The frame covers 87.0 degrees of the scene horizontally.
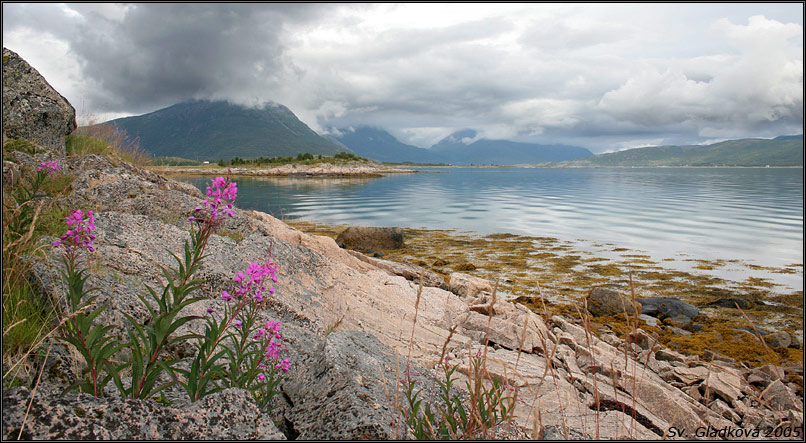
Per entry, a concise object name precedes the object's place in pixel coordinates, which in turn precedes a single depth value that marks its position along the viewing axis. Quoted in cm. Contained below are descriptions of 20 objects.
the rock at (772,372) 851
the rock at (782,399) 689
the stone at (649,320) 1296
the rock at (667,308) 1376
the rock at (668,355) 931
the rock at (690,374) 800
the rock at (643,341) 1002
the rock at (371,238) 2334
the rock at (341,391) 319
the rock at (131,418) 232
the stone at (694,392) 729
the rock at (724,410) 645
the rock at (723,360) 959
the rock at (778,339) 1138
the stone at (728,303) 1462
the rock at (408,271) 1380
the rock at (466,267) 1909
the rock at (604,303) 1355
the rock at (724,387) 709
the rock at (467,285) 1251
